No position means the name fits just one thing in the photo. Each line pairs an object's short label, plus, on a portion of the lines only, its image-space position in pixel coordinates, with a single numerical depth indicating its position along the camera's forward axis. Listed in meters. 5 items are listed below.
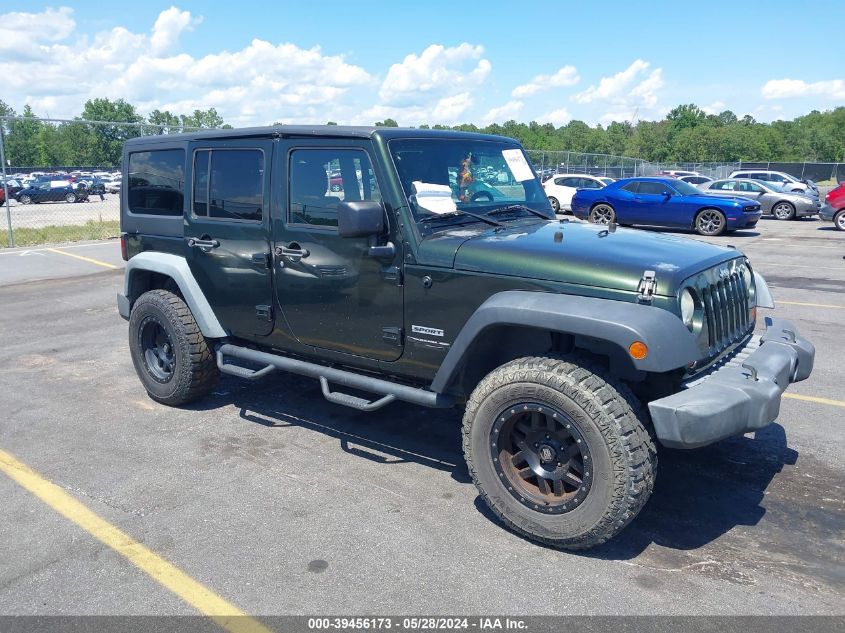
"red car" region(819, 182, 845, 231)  19.59
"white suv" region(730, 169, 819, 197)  25.91
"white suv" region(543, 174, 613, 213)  23.09
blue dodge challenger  18.08
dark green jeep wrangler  3.28
